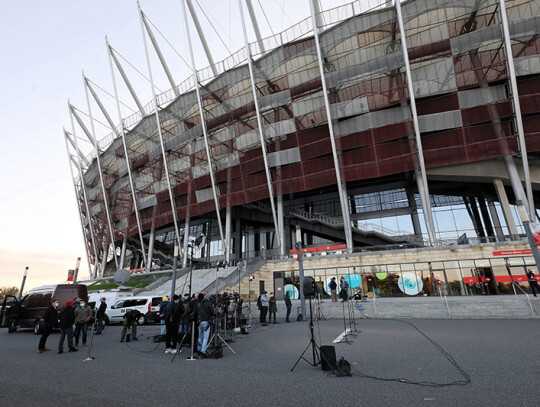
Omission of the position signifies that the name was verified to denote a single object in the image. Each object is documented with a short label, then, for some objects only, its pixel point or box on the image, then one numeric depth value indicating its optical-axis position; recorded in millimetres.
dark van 15891
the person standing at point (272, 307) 17438
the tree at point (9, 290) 88388
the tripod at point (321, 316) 18752
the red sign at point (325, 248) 31412
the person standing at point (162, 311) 11625
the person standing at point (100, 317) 14523
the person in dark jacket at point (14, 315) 16281
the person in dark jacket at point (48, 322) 9781
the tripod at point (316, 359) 6600
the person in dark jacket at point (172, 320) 9336
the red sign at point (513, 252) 24258
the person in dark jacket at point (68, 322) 9742
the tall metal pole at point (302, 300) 17294
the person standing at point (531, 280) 18716
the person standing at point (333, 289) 22250
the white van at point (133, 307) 20141
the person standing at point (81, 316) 10875
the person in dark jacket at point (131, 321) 12016
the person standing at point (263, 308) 16766
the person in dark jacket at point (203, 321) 8523
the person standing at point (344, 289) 20156
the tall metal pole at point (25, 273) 24172
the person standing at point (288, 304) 17755
